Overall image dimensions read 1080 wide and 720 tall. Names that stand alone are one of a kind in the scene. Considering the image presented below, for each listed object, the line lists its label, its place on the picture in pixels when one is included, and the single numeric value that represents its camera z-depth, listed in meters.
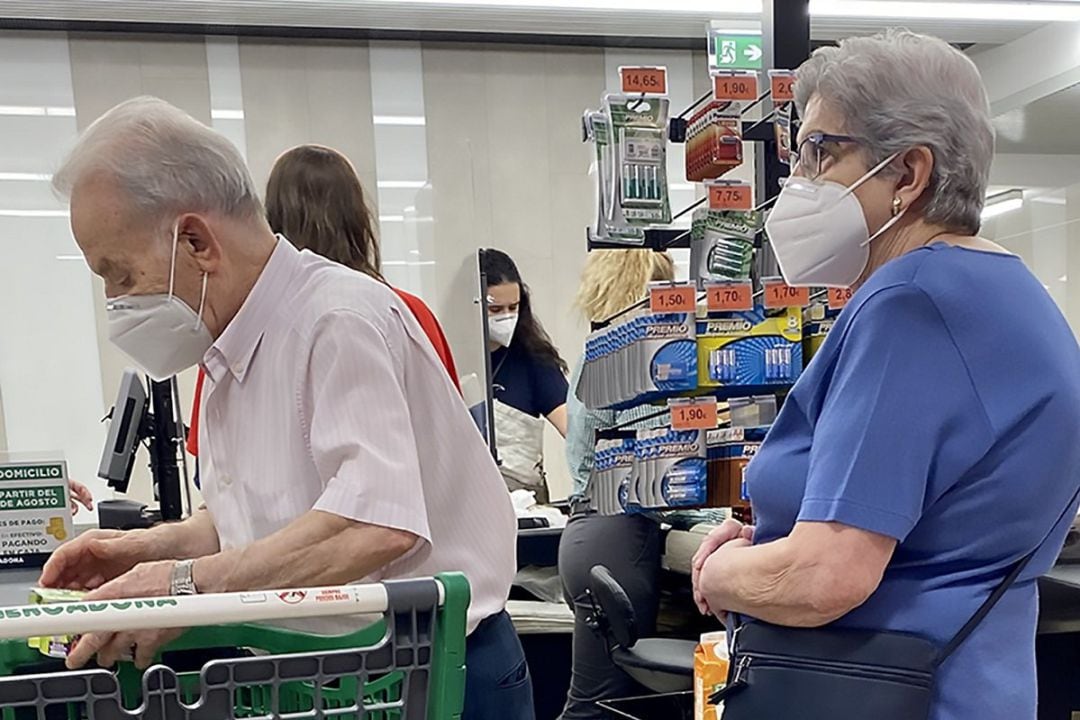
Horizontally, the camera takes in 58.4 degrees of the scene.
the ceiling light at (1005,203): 6.42
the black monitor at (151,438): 2.73
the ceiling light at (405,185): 5.20
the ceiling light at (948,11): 4.88
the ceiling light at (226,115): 5.04
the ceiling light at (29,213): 4.84
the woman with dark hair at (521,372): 3.95
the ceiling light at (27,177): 4.84
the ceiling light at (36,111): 4.85
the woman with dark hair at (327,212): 1.88
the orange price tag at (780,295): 2.36
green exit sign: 2.75
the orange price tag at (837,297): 2.40
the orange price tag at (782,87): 2.43
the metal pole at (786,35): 2.75
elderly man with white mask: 0.99
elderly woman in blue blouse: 1.02
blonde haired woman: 2.63
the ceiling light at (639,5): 4.66
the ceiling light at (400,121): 5.19
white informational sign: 2.39
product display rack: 2.41
